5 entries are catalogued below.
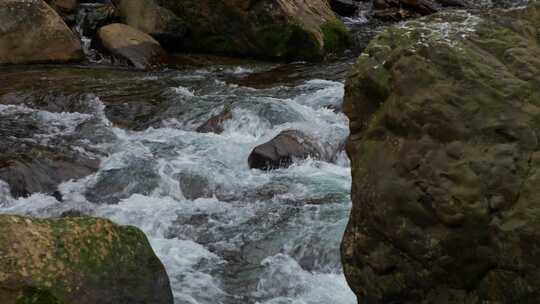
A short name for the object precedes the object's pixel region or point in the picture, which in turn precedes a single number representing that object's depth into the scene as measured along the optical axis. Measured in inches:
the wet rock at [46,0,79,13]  629.9
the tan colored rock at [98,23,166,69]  543.8
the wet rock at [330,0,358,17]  783.7
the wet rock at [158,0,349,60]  574.2
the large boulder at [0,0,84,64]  523.2
